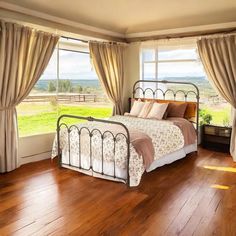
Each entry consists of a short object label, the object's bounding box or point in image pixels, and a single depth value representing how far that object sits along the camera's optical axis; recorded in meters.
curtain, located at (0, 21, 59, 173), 3.80
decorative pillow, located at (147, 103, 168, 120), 4.86
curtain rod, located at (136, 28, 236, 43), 4.73
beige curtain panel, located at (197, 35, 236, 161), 4.61
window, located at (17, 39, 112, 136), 4.64
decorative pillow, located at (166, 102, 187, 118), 5.04
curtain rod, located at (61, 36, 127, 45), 4.90
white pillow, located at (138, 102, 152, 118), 5.03
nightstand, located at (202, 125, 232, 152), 5.19
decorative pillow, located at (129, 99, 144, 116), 5.18
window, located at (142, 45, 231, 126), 5.29
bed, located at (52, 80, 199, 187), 3.41
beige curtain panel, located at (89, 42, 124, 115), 5.34
